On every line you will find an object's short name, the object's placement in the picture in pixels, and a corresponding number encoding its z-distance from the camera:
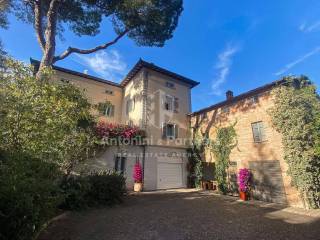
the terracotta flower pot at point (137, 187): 13.88
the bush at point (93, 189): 8.20
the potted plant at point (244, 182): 12.08
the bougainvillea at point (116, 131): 13.38
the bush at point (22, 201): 3.43
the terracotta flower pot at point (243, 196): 11.97
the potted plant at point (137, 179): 13.91
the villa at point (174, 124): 12.05
